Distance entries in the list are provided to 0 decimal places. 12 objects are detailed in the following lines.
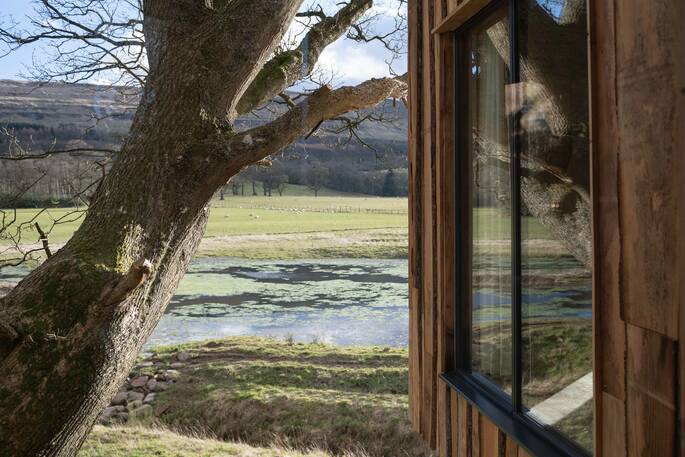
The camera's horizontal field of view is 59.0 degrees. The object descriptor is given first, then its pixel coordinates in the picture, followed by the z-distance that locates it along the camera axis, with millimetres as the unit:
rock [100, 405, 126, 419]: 9220
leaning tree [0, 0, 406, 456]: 3049
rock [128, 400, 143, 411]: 9405
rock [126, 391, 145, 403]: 9664
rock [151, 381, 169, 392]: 9984
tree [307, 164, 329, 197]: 56969
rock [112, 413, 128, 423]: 8977
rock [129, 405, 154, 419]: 9023
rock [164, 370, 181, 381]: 10414
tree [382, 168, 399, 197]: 52500
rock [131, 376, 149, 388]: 10148
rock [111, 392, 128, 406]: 9734
